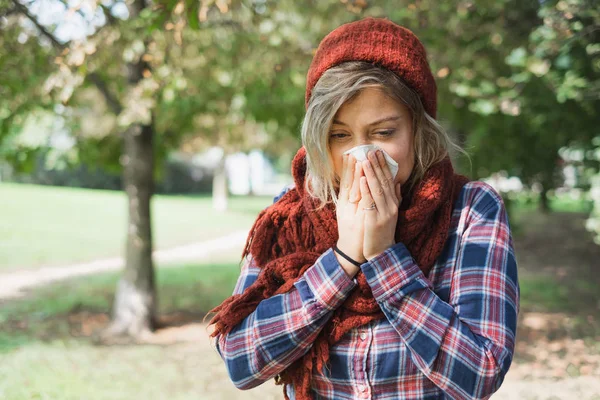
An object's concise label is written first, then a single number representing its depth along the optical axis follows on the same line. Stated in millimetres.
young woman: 1351
